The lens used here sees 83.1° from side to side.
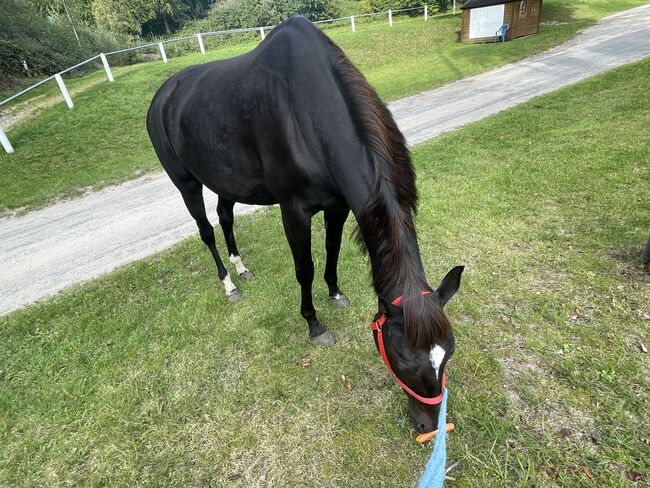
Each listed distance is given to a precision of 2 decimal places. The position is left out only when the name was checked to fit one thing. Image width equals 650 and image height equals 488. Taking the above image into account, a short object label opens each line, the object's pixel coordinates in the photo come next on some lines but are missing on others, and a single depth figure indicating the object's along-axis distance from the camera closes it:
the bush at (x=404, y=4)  32.41
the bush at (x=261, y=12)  37.72
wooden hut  18.97
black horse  1.87
